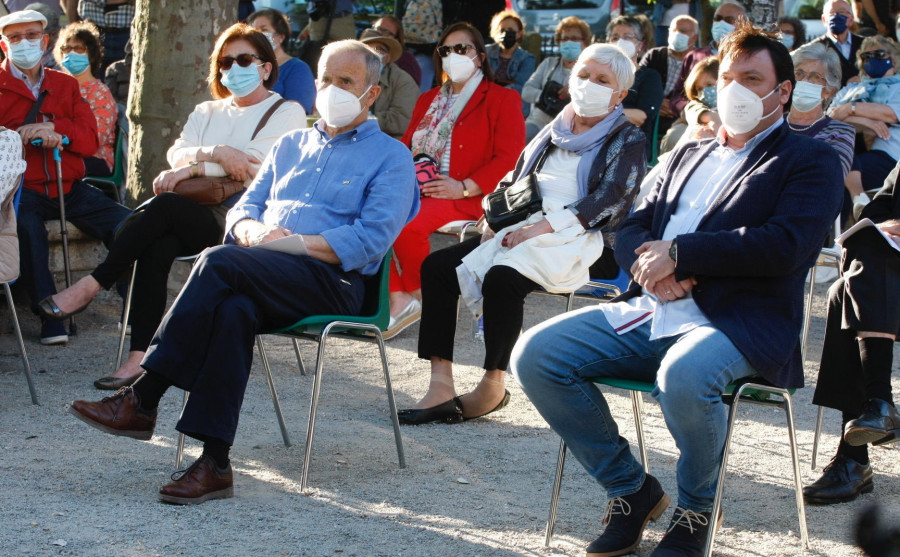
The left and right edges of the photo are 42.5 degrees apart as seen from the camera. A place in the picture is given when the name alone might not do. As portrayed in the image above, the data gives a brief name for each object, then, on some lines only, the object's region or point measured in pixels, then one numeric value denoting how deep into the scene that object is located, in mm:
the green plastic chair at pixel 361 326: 4250
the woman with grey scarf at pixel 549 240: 5152
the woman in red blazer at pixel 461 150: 6707
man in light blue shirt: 3975
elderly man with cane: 6402
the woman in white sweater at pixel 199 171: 5691
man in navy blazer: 3420
